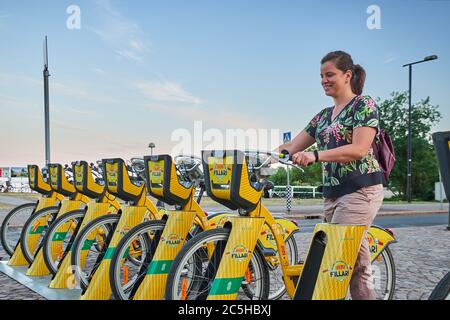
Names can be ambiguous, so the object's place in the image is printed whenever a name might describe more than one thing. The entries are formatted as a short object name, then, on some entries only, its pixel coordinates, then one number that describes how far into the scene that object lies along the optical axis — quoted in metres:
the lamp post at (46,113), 14.12
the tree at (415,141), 35.53
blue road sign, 15.84
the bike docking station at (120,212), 4.57
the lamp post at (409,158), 27.05
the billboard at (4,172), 40.66
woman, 3.06
